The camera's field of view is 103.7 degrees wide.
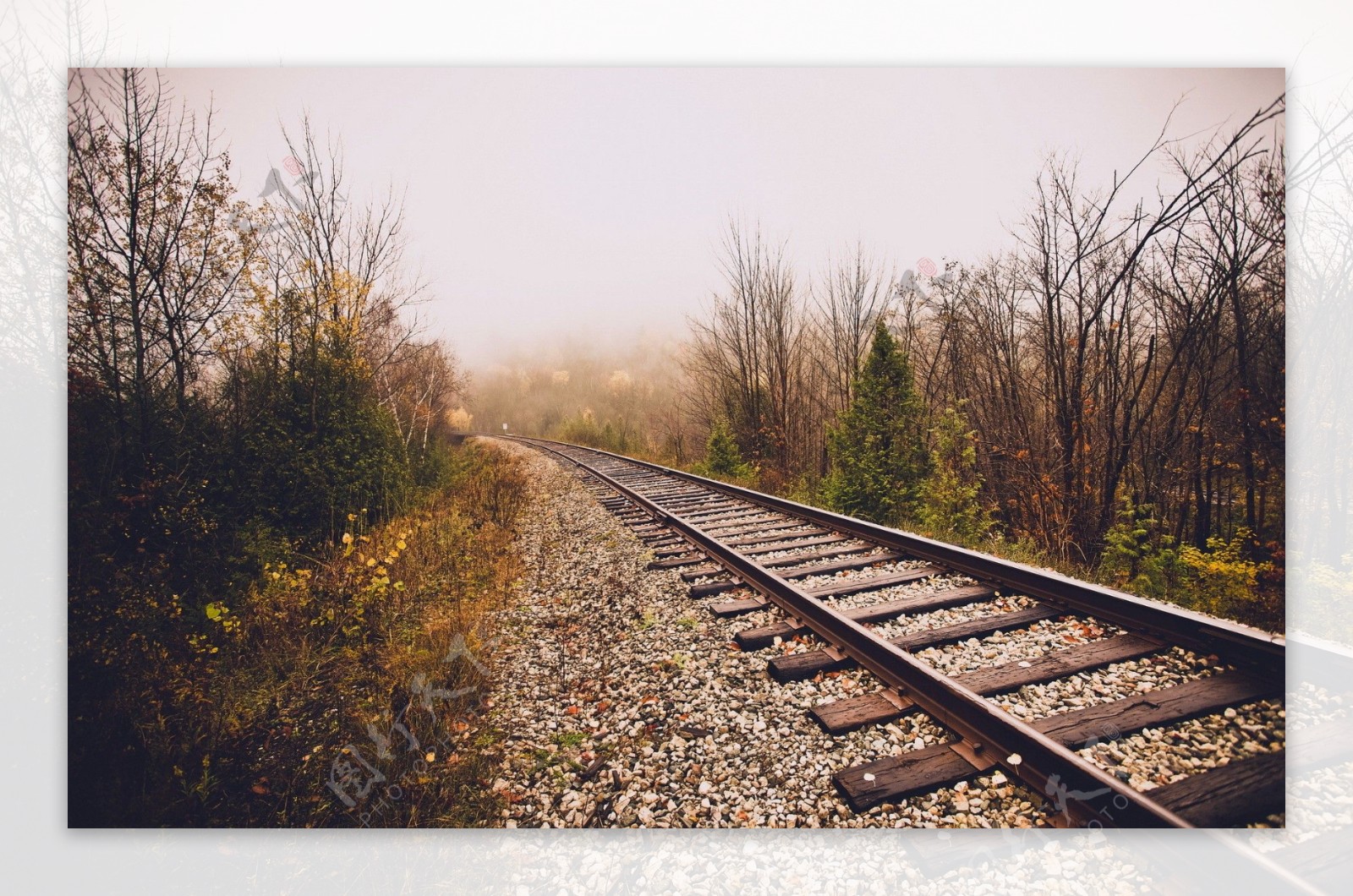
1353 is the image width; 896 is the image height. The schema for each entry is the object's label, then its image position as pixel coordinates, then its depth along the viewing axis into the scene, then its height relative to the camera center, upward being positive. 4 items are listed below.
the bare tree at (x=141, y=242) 2.91 +1.15
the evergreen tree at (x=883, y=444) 6.24 +0.04
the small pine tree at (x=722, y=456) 9.82 -0.18
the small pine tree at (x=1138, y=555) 4.16 -0.92
